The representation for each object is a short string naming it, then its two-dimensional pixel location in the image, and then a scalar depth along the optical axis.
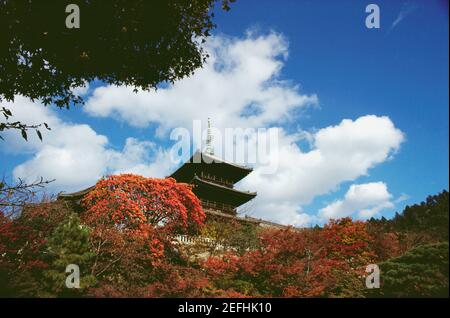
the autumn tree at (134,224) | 9.91
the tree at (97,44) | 5.61
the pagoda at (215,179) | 27.34
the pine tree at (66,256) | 8.45
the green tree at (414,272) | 6.96
